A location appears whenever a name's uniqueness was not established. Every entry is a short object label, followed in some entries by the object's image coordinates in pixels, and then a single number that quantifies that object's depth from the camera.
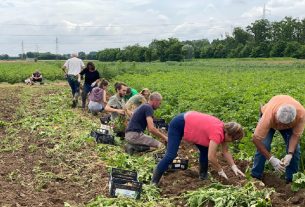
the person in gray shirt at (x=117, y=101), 7.96
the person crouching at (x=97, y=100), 9.61
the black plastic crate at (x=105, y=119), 8.27
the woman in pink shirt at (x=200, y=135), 4.44
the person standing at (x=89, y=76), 10.69
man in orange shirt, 4.23
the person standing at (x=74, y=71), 11.25
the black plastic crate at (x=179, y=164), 5.24
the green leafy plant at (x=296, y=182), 4.20
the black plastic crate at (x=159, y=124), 7.72
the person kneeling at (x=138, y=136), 6.23
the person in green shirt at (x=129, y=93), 8.13
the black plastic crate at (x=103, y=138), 6.79
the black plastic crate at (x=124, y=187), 4.21
